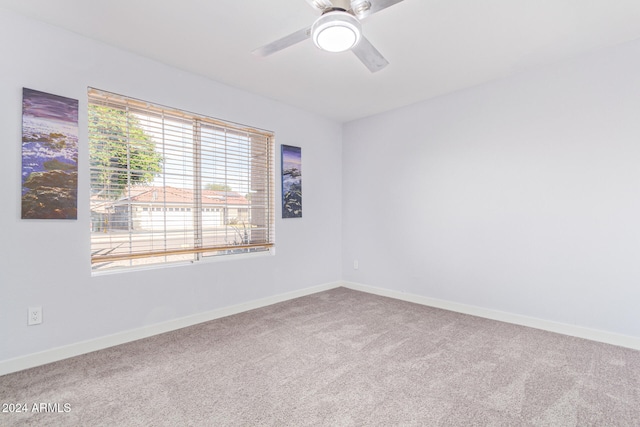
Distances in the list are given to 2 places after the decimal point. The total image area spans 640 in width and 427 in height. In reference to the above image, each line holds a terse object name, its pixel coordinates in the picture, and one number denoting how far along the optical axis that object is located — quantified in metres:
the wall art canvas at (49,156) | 2.29
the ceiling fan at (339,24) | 1.75
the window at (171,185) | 2.72
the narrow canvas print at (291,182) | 4.10
